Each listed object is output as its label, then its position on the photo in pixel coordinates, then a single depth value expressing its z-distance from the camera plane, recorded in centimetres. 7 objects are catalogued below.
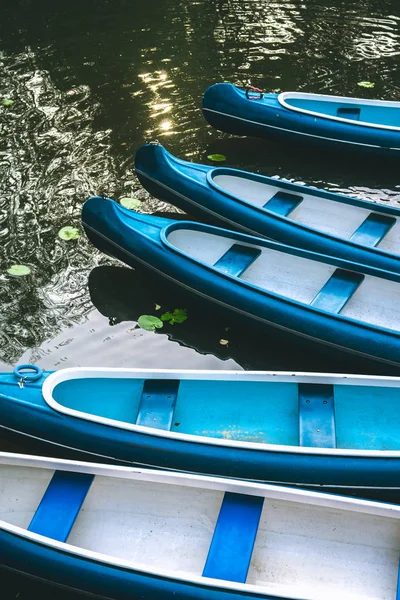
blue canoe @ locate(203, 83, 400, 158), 920
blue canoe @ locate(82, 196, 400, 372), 623
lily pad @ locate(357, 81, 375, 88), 1160
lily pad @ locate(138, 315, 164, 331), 722
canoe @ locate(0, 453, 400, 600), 444
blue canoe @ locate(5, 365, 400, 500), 502
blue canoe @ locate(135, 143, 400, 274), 727
